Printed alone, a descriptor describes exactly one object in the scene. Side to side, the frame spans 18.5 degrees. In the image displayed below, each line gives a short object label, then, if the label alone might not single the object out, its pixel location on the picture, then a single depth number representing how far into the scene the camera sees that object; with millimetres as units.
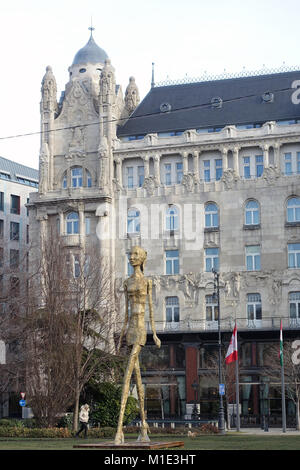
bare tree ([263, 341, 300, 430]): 66312
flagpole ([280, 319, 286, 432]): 53622
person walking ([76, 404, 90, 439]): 40438
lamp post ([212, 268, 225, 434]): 49769
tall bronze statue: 27438
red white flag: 54125
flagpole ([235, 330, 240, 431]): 55188
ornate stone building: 74812
